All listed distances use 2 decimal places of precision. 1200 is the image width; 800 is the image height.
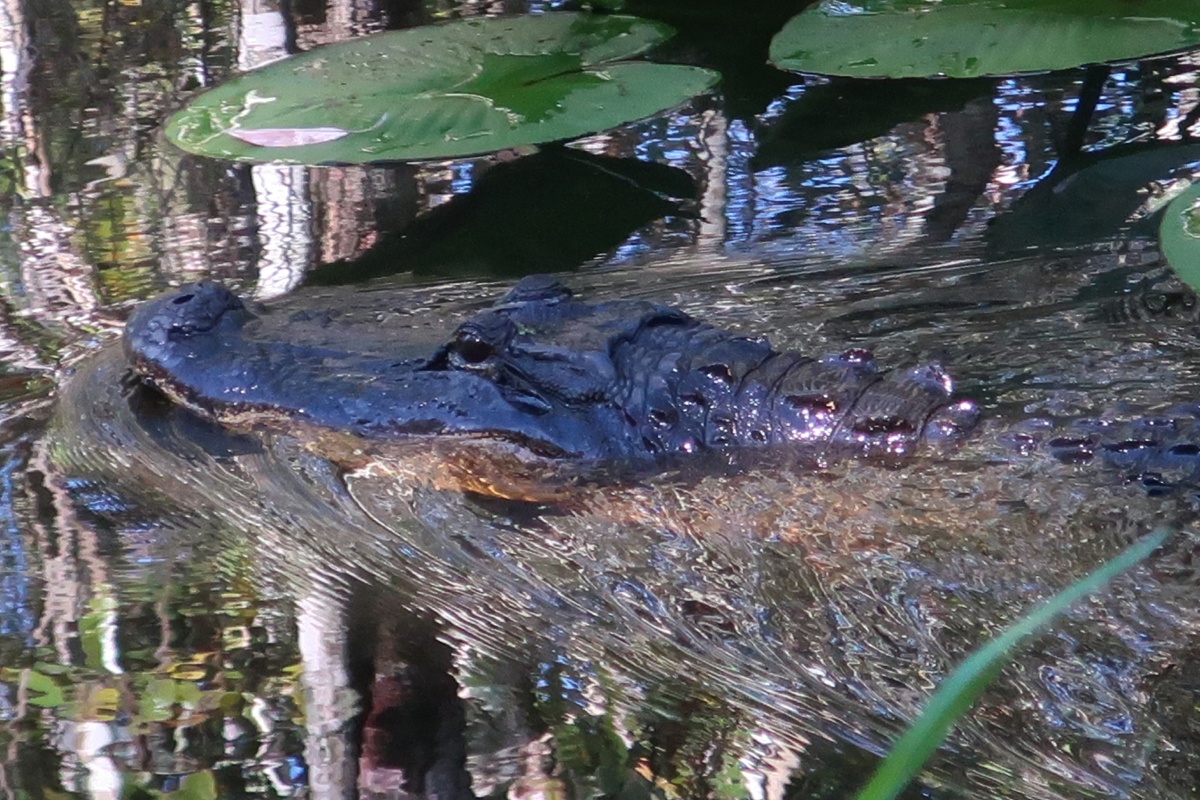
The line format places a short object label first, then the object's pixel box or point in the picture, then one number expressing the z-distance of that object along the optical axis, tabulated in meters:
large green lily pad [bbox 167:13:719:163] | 8.56
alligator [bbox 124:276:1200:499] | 6.19
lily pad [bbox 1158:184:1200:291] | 6.05
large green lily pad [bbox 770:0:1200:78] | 9.04
